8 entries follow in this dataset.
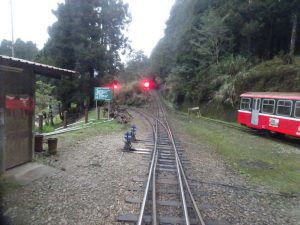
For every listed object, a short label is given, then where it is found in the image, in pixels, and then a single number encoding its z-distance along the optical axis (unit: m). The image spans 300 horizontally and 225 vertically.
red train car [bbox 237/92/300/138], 15.62
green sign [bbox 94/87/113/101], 21.86
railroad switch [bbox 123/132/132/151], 12.43
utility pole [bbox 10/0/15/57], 23.12
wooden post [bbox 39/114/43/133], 17.94
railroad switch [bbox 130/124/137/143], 14.06
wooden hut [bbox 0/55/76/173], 8.22
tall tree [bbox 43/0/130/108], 33.44
